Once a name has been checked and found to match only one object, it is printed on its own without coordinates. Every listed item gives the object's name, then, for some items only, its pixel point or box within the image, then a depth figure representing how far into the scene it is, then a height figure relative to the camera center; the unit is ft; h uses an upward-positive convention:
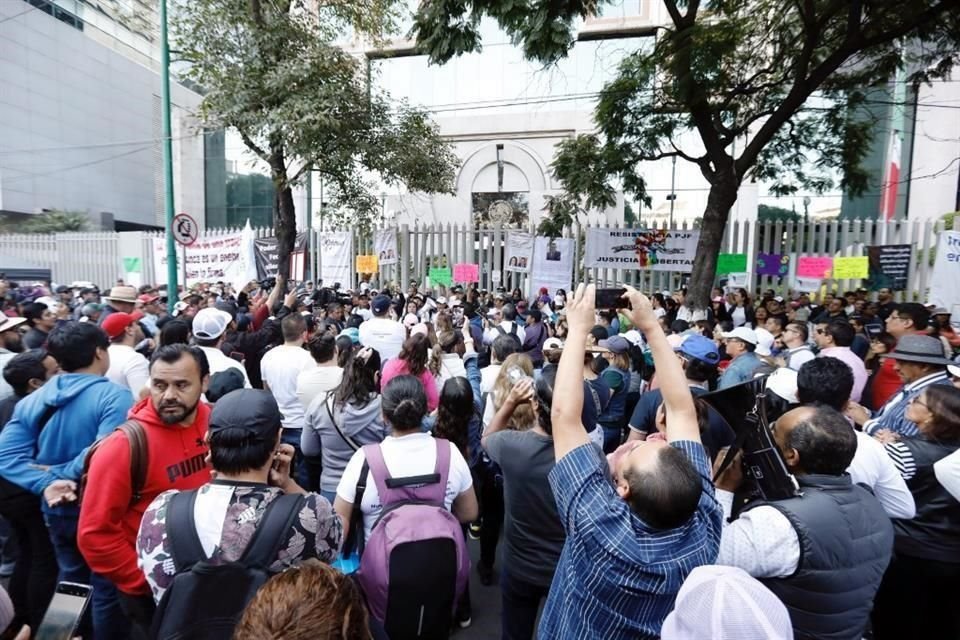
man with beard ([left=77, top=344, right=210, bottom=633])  6.47 -2.76
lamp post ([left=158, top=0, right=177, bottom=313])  30.76 +5.71
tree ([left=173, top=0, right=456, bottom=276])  34.24 +11.43
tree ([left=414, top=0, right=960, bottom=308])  23.49 +10.21
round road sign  29.17 +1.37
